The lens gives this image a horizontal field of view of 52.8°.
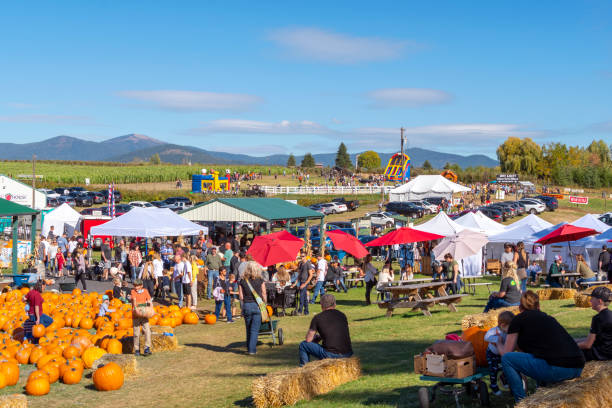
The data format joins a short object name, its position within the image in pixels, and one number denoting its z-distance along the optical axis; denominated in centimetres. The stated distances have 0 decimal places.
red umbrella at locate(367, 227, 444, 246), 2053
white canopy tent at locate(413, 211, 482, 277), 2422
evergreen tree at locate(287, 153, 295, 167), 17045
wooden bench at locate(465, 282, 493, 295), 1961
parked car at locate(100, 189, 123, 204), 6510
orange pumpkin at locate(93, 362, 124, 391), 983
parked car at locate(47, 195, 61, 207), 6091
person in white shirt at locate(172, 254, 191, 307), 1734
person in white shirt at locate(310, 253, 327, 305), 1803
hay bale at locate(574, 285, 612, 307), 1412
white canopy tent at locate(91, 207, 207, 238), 2066
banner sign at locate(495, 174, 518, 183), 6412
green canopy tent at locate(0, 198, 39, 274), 2031
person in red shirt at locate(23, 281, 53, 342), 1263
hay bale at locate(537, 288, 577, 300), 1652
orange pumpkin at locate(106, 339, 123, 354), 1212
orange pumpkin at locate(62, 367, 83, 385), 1038
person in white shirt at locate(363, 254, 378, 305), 1772
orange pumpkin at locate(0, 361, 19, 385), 1023
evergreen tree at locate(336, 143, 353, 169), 15388
